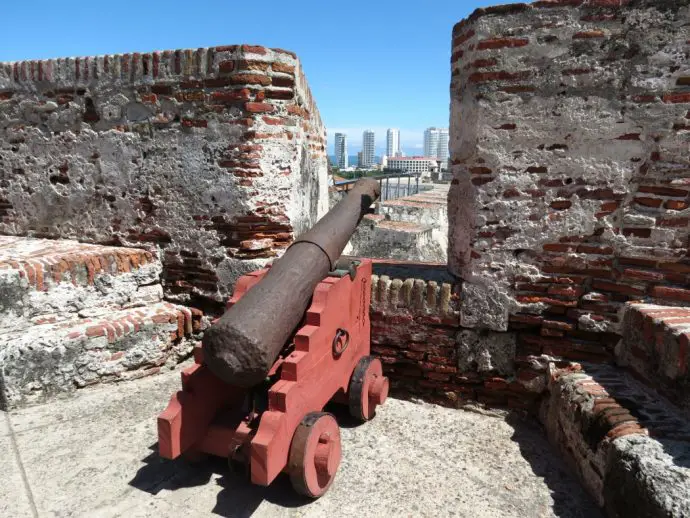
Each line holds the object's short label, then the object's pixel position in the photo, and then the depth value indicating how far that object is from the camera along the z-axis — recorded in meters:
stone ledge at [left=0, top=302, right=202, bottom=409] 3.53
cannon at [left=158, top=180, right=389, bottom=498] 2.46
